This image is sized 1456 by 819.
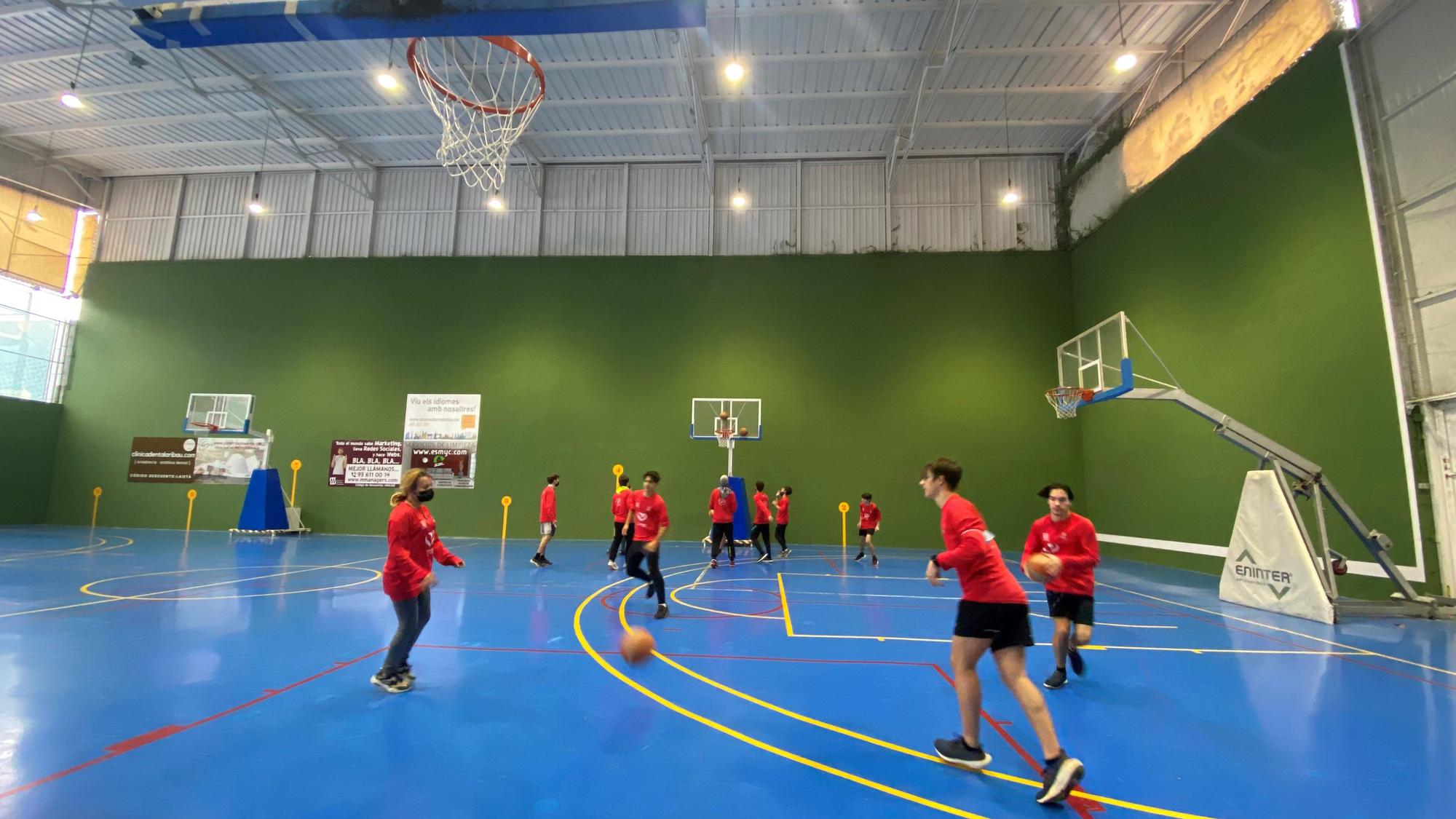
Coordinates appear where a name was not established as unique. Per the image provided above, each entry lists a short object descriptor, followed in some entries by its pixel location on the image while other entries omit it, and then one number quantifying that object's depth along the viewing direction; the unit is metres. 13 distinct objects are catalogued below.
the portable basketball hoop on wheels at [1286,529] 8.39
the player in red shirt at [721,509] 12.88
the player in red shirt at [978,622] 3.48
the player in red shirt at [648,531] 8.01
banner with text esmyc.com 18.98
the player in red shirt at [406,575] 4.87
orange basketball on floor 5.38
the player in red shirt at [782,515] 15.47
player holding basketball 5.38
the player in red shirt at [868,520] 14.69
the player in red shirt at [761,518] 14.84
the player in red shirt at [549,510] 12.70
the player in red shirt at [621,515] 11.52
